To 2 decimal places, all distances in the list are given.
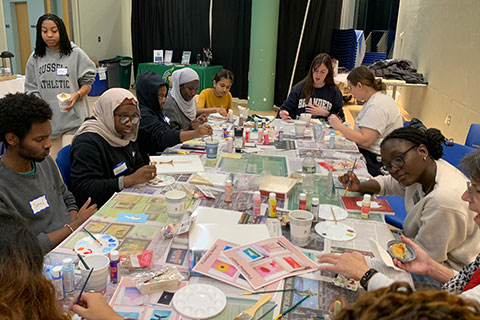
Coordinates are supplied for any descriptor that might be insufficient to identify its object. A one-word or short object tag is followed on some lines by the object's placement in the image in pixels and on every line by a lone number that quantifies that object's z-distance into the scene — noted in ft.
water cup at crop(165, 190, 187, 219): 5.65
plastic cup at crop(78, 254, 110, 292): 4.19
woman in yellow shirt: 13.89
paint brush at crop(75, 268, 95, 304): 3.87
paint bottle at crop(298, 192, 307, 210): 6.23
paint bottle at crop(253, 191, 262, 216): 6.12
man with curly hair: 5.68
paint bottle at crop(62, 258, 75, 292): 4.17
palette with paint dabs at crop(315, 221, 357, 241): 5.59
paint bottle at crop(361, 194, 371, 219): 6.25
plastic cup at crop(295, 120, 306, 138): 11.30
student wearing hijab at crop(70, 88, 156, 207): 6.99
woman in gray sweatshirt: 10.97
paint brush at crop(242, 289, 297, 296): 4.29
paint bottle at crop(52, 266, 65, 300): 4.06
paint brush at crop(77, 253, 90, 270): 4.32
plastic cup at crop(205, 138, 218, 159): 8.72
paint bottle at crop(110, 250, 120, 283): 4.35
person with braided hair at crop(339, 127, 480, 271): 5.41
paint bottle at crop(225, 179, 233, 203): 6.63
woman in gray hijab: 11.76
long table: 4.17
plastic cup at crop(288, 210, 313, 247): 5.27
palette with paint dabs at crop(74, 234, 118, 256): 4.91
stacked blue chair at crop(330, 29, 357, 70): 25.07
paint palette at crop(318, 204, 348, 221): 6.21
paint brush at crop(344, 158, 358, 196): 7.23
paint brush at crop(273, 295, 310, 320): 3.97
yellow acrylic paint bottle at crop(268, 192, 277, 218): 6.06
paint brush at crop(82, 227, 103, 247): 5.07
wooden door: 28.71
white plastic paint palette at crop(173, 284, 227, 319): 3.96
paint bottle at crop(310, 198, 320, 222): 6.05
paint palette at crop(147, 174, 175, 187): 7.14
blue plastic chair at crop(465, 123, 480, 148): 9.48
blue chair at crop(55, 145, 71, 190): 7.40
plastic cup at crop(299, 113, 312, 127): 12.47
